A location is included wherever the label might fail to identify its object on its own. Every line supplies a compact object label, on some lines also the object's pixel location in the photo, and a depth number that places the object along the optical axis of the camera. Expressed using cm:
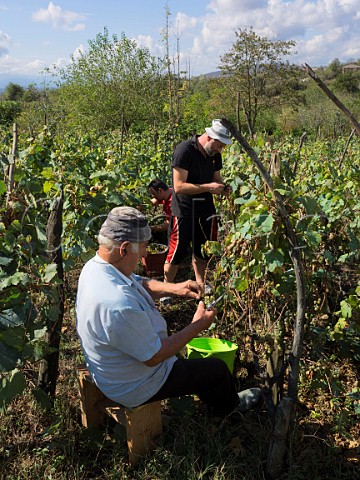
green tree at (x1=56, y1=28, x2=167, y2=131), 1798
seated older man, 182
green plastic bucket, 257
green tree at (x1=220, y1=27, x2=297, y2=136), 2109
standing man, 341
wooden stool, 203
